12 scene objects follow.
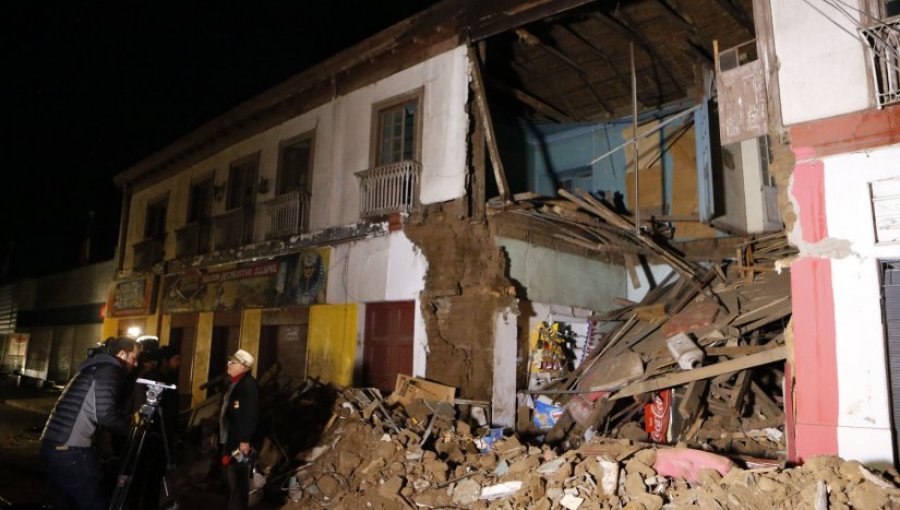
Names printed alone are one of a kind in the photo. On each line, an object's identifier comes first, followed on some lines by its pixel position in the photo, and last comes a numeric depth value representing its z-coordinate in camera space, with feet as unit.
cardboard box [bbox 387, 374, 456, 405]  29.58
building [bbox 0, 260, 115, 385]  69.21
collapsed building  19.54
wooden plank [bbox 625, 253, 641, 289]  41.29
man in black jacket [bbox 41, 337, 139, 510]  15.24
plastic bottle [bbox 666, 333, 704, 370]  24.60
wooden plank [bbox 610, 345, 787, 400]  22.54
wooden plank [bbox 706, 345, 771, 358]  24.32
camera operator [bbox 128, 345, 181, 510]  19.34
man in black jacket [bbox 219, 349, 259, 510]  18.79
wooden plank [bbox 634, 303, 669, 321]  31.58
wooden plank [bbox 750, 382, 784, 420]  24.39
